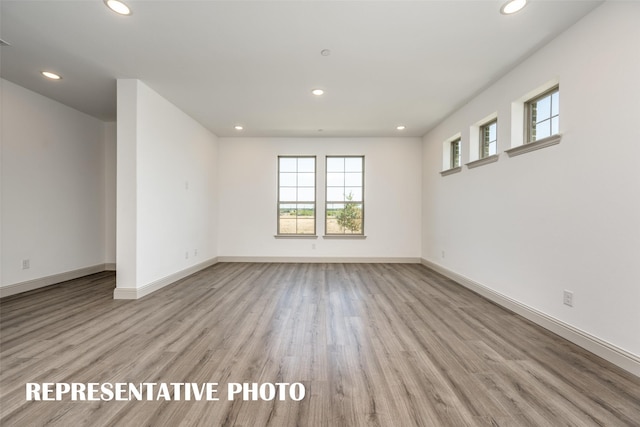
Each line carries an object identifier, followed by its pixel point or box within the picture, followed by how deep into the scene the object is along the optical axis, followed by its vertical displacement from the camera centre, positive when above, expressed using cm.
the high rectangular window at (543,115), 252 +104
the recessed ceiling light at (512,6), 199 +164
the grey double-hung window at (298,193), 592 +42
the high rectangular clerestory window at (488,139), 350 +105
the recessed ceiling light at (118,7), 200 +162
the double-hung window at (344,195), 589 +38
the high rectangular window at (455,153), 471 +111
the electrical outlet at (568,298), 223 -74
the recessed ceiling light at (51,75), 312 +165
